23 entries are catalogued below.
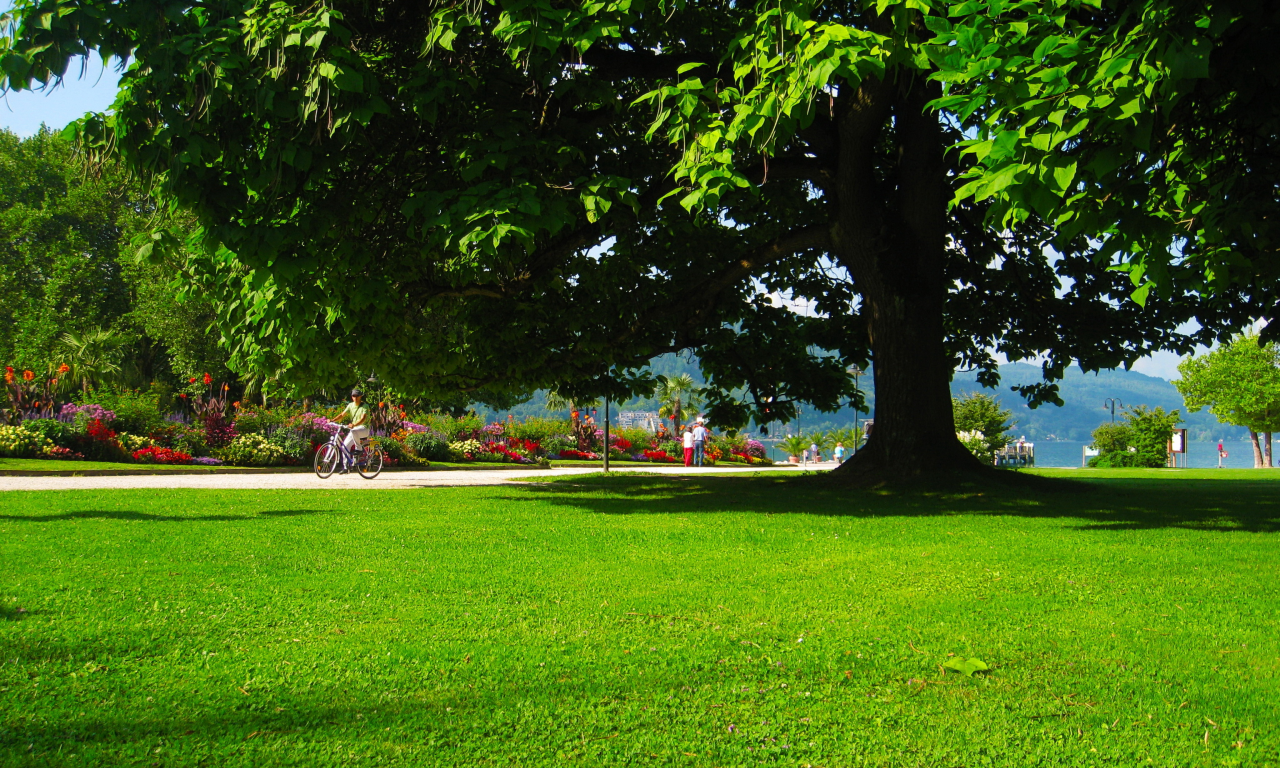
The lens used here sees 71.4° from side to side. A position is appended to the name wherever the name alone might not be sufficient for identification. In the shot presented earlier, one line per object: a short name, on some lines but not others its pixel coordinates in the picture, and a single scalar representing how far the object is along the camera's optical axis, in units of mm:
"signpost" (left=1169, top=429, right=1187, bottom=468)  42469
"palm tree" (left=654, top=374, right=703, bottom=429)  47281
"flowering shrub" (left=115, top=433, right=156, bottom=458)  22969
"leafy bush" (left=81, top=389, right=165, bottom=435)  23828
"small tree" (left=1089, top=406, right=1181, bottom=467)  49250
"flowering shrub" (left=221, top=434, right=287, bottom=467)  24594
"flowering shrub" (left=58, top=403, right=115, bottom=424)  23078
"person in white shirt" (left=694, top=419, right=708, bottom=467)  33719
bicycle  19547
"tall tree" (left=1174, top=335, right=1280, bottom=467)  52969
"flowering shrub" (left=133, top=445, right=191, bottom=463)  22812
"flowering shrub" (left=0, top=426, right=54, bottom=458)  20922
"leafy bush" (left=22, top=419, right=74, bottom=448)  21828
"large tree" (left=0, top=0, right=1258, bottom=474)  6996
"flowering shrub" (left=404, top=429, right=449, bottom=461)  30562
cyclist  19062
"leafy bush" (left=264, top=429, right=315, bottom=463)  25438
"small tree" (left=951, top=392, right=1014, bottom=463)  55344
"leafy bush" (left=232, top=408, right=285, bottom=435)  25938
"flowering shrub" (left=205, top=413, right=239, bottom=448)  25141
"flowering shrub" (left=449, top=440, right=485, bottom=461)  31484
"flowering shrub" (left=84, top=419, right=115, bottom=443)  22500
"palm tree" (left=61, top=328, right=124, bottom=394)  27453
